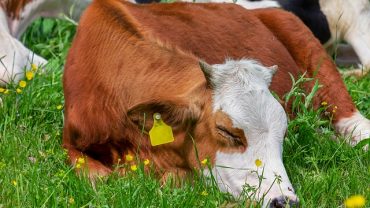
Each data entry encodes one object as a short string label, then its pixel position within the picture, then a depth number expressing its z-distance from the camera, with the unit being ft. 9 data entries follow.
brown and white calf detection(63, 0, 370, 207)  33.32
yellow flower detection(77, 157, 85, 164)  35.09
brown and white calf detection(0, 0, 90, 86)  47.16
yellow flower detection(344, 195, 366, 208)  25.52
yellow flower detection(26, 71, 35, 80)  42.44
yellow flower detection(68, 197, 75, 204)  31.73
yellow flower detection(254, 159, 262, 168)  32.63
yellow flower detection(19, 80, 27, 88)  41.90
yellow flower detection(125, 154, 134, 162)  34.53
